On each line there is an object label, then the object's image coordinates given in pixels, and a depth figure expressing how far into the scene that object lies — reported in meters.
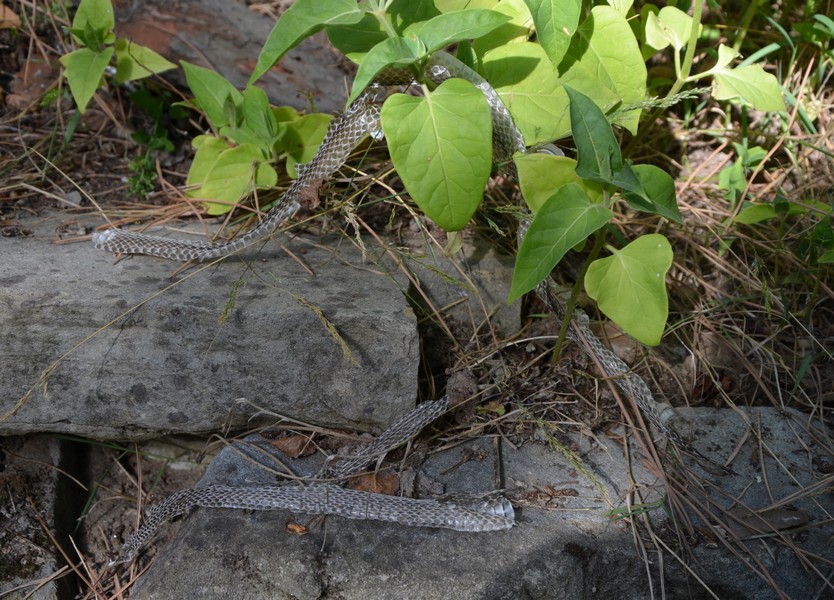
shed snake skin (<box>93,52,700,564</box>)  0.89
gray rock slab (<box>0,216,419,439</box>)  0.94
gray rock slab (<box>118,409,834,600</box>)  0.86
